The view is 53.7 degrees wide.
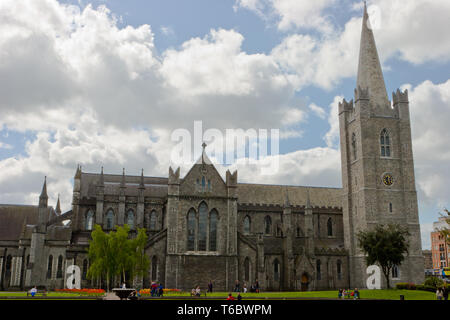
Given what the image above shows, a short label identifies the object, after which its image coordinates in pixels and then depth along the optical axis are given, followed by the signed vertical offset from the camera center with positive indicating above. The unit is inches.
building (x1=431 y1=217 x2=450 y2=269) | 4837.1 +102.8
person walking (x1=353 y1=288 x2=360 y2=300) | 1631.2 -123.8
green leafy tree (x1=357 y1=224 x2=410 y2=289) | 1955.0 +63.7
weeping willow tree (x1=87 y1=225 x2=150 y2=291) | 1828.7 +21.2
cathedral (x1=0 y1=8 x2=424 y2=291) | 2106.3 +217.0
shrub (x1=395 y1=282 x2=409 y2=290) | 1982.3 -111.1
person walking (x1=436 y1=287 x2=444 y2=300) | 1343.6 -98.7
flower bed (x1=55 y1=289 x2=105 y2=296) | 1688.0 -120.8
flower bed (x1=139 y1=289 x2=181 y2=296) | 1722.4 -120.7
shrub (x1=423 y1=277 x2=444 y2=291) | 1927.5 -92.7
